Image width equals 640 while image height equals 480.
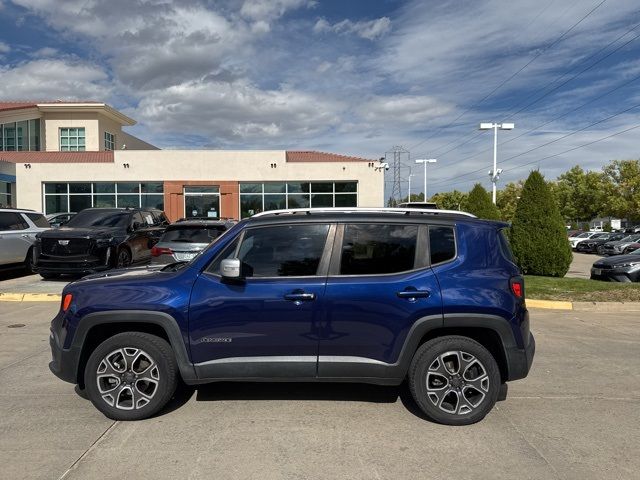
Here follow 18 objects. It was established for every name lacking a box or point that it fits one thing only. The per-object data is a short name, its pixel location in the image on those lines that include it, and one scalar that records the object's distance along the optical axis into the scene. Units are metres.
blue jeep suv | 4.10
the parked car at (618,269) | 13.30
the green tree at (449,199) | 90.39
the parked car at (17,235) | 12.73
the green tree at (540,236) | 13.02
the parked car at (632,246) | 26.62
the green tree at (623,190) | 52.59
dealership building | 28.66
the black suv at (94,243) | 11.68
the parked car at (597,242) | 33.94
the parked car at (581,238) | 37.93
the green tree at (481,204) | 19.38
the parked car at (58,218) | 21.08
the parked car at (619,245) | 28.80
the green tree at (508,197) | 75.36
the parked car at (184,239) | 9.80
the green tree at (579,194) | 63.62
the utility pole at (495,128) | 33.00
